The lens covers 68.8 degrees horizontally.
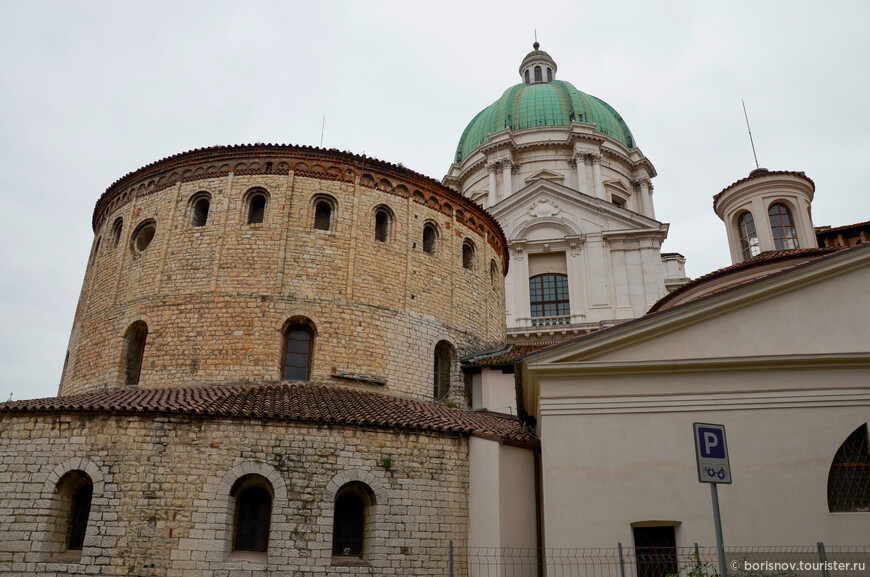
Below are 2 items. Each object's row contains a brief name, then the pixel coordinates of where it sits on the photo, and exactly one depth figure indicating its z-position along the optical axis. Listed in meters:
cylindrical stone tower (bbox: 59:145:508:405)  16.27
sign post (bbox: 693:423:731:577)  6.79
